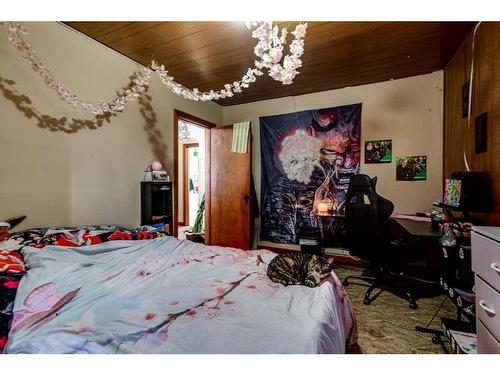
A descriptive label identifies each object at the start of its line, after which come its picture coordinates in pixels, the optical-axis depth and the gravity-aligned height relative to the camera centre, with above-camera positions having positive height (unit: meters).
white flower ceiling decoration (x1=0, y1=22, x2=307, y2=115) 1.65 +0.93
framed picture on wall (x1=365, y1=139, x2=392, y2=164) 3.15 +0.43
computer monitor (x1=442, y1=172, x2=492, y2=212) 1.77 -0.06
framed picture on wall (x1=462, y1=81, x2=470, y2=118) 2.17 +0.80
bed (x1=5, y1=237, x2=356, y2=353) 0.82 -0.55
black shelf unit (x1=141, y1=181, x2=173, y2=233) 2.58 -0.23
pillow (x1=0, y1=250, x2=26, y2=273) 1.18 -0.41
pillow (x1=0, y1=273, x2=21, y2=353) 0.90 -0.50
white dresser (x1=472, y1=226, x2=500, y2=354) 0.99 -0.45
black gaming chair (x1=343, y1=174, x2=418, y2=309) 2.15 -0.46
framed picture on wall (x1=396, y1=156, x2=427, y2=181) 3.00 +0.20
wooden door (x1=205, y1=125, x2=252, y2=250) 3.58 -0.17
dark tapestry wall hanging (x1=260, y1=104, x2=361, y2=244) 3.33 +0.30
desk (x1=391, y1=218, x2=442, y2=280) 1.95 -0.52
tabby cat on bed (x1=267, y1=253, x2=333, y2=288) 1.35 -0.51
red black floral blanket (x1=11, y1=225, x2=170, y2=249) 1.54 -0.38
